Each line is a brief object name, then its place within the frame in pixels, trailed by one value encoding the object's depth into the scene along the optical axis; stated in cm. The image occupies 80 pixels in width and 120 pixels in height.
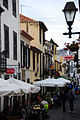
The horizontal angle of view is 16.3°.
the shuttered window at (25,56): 2267
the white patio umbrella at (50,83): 2078
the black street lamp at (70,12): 728
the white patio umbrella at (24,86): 1110
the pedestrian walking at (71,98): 1832
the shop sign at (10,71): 1460
